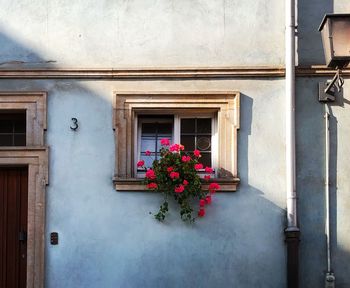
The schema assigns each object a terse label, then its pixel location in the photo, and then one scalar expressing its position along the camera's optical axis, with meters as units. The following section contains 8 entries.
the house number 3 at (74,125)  6.92
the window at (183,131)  6.86
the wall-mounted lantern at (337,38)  6.20
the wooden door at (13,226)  7.14
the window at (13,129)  7.30
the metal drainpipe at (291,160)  6.61
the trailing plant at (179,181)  6.64
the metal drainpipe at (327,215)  6.63
